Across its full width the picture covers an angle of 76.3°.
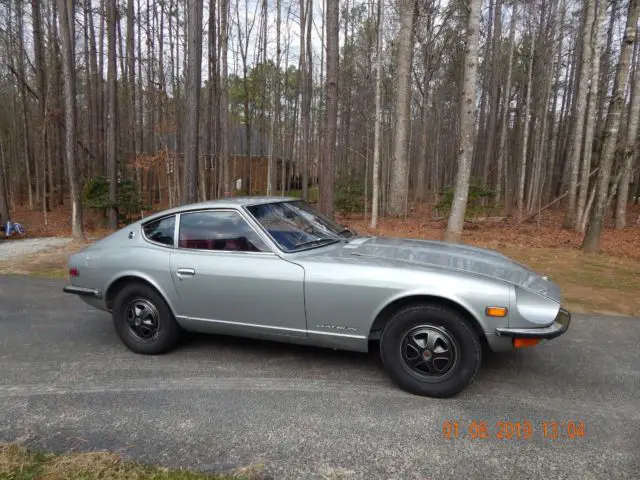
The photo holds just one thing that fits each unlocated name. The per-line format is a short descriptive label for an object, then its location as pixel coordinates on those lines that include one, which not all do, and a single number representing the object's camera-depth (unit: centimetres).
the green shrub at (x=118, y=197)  1493
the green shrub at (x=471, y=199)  1577
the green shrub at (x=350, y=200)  1994
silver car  295
